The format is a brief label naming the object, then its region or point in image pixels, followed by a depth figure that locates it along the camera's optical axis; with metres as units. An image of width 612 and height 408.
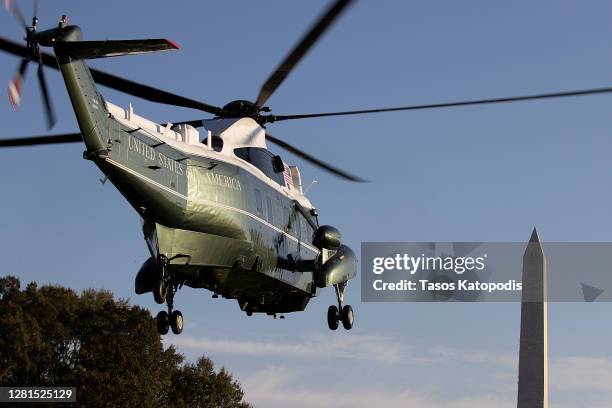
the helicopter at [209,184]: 25.19
